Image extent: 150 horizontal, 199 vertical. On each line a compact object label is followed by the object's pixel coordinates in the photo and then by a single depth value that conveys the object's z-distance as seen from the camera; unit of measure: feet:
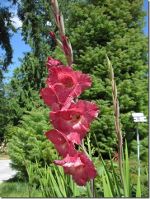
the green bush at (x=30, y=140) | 9.63
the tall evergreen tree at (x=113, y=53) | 11.66
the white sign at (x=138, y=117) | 8.24
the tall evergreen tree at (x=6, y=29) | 16.67
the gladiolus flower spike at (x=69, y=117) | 1.27
